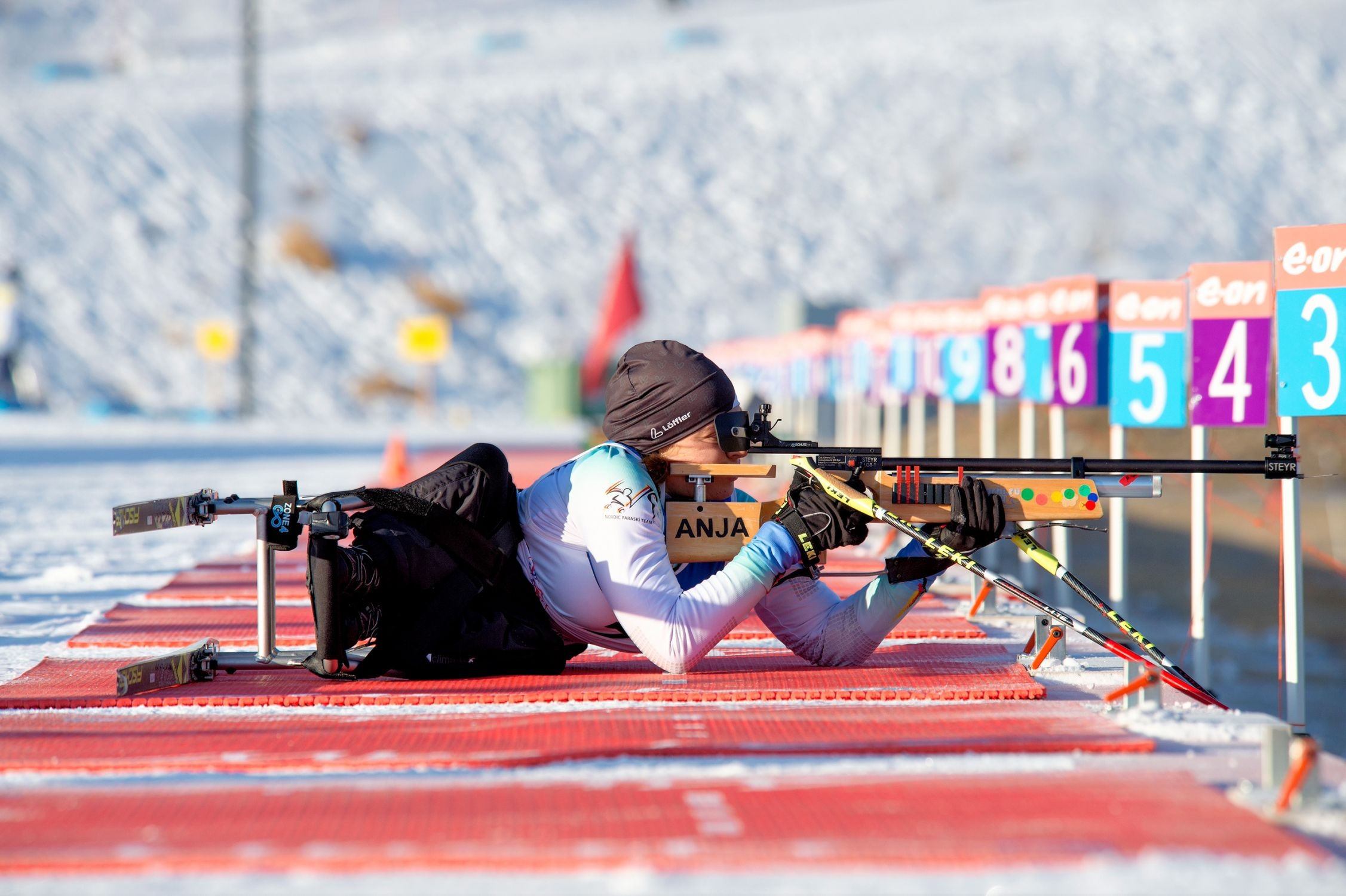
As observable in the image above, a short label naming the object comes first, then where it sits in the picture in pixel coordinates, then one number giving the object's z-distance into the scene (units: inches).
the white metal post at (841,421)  1152.1
